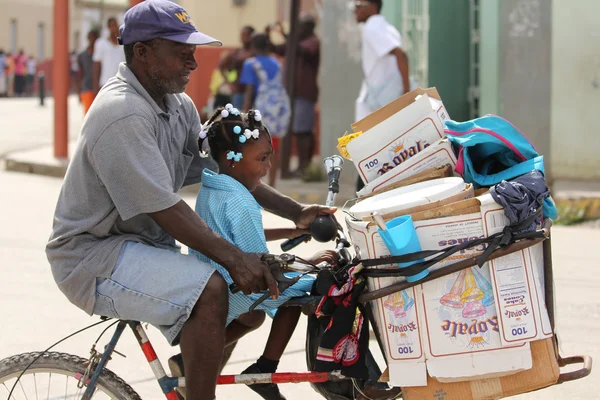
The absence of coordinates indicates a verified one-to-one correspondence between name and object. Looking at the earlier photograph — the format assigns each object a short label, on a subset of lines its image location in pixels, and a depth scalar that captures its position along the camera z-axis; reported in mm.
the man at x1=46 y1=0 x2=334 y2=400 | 2973
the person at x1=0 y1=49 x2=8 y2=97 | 33747
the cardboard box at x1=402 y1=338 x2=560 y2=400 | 3008
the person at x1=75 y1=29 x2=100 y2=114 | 14703
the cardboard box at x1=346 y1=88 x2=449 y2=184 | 3277
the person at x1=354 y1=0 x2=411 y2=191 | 8039
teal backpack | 3102
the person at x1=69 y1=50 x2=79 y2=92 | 31938
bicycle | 3043
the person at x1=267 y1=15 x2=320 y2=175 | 11453
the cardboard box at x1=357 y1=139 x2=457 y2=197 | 3238
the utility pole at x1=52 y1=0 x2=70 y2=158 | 12430
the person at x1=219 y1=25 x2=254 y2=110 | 11977
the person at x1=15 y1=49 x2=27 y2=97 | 35094
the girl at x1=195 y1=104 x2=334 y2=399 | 3236
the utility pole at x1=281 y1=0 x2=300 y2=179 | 10867
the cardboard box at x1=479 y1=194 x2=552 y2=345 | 2920
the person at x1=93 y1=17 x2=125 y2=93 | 13180
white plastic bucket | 2939
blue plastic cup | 2885
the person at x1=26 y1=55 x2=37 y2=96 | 36062
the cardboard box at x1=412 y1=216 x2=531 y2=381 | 2926
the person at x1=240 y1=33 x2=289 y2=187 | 10172
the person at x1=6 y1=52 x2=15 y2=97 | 34719
